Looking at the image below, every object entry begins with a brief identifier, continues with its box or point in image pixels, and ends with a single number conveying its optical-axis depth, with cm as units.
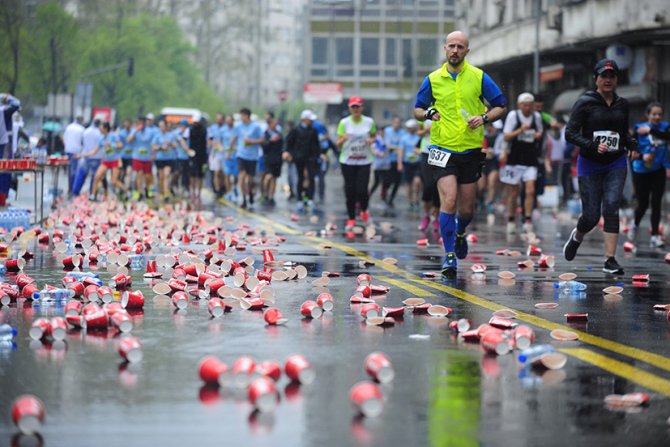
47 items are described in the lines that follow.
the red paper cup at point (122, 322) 1568
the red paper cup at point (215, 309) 1744
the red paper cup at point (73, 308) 1631
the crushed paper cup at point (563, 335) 1579
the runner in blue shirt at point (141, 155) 6662
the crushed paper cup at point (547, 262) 2677
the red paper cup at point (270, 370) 1223
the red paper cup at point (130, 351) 1349
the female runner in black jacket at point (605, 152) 2575
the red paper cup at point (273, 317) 1667
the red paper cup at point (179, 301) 1834
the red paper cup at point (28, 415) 1017
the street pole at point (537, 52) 7819
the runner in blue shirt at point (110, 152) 6612
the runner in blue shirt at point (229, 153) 6262
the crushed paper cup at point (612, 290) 2161
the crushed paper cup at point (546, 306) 1925
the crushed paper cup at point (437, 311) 1789
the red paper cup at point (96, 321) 1574
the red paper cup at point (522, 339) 1473
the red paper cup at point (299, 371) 1227
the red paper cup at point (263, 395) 1104
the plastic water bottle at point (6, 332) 1487
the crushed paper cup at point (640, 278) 2398
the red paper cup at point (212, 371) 1216
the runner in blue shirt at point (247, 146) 5949
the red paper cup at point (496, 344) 1444
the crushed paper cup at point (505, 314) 1783
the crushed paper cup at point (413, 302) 1858
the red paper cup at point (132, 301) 1811
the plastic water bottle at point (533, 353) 1362
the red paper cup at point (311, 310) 1745
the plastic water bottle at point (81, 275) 2137
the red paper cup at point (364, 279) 2200
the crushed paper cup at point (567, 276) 2382
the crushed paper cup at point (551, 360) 1352
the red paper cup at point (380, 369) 1244
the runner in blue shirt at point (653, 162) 3572
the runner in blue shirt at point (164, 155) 6712
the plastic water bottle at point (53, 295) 1862
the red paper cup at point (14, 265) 2352
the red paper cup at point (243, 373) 1203
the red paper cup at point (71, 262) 2430
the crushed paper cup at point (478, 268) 2509
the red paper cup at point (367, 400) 1092
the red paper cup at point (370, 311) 1716
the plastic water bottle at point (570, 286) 2206
